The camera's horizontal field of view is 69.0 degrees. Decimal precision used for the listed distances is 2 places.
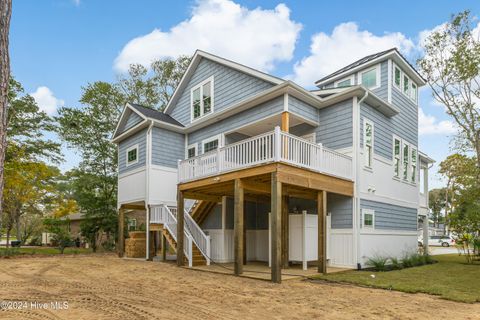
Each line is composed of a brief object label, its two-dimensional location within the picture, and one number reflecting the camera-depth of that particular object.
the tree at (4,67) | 4.59
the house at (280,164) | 10.66
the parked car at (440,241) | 38.53
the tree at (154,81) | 27.61
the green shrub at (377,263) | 11.79
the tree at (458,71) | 17.23
